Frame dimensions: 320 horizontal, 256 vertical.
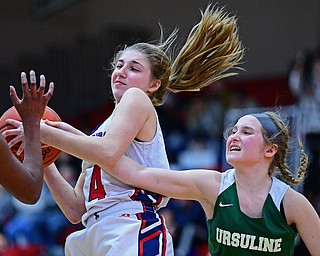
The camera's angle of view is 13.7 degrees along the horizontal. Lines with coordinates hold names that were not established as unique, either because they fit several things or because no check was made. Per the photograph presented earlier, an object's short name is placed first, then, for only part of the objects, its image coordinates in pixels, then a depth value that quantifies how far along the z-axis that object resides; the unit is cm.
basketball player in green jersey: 633
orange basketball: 592
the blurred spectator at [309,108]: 1366
